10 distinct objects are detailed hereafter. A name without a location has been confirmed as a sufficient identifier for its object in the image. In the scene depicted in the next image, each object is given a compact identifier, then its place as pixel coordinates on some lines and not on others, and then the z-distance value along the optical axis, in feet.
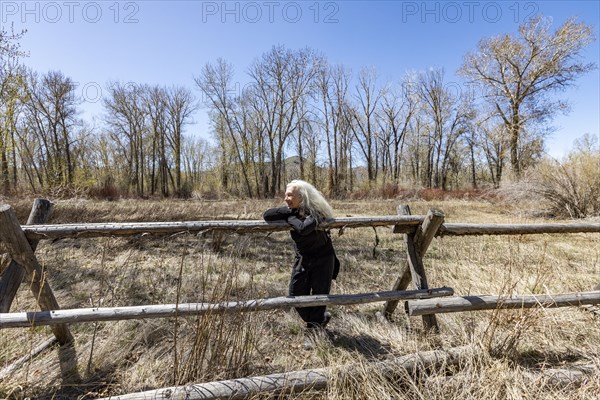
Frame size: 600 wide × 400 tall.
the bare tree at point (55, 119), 96.67
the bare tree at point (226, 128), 106.52
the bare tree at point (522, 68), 64.75
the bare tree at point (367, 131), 117.39
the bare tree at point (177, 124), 121.60
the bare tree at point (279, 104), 102.23
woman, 8.62
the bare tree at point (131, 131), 115.85
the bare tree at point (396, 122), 116.06
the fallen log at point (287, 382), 6.23
